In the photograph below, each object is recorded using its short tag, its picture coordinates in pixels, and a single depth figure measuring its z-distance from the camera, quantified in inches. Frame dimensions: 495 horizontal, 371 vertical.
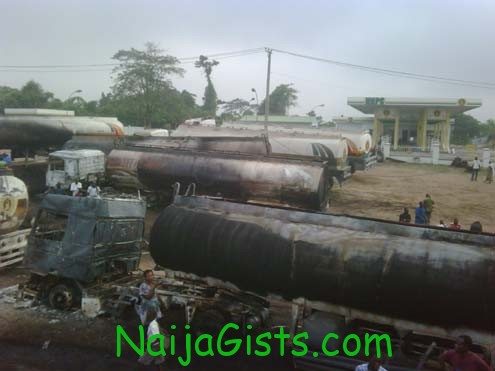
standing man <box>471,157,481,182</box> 1225.3
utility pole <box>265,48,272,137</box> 1387.8
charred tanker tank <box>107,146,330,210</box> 663.1
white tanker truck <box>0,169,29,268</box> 507.1
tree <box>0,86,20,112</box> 2336.4
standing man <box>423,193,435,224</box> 671.1
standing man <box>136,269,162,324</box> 324.5
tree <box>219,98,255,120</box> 4640.8
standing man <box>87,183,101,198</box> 686.2
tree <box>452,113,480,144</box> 3265.3
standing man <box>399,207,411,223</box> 603.3
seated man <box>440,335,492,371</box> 241.9
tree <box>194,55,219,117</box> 2855.1
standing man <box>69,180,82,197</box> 733.0
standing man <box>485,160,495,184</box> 1169.4
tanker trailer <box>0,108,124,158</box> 987.3
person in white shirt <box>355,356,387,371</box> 231.8
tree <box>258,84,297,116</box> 3801.7
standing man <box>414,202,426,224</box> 633.0
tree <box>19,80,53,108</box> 2399.1
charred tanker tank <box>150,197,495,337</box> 278.5
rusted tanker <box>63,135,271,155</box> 856.9
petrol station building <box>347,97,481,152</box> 1854.1
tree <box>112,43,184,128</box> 2106.3
